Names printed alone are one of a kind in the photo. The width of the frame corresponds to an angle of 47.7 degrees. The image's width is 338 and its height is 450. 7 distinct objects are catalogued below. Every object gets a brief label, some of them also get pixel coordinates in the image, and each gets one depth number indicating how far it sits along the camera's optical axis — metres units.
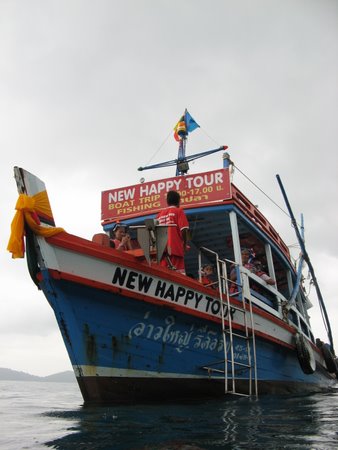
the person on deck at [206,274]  6.44
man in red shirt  5.63
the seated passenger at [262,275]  7.33
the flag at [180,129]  10.28
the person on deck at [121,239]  5.62
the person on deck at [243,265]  6.60
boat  4.50
